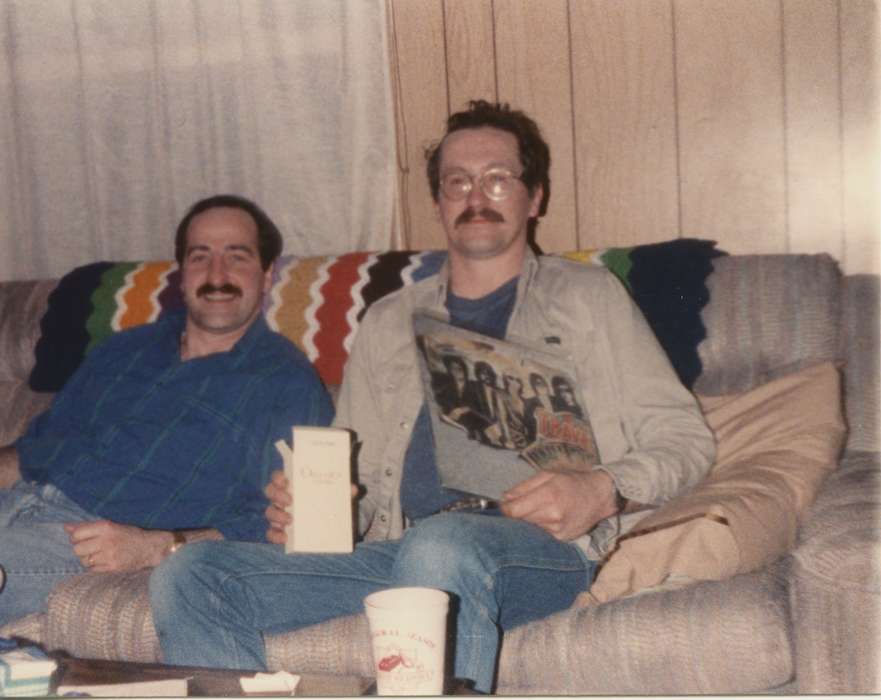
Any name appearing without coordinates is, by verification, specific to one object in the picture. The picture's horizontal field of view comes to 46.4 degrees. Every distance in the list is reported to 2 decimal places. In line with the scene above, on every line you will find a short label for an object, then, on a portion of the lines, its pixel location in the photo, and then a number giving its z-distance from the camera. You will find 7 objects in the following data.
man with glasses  1.46
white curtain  2.63
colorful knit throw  2.03
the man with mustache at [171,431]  1.84
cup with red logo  1.06
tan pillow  1.49
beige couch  1.36
